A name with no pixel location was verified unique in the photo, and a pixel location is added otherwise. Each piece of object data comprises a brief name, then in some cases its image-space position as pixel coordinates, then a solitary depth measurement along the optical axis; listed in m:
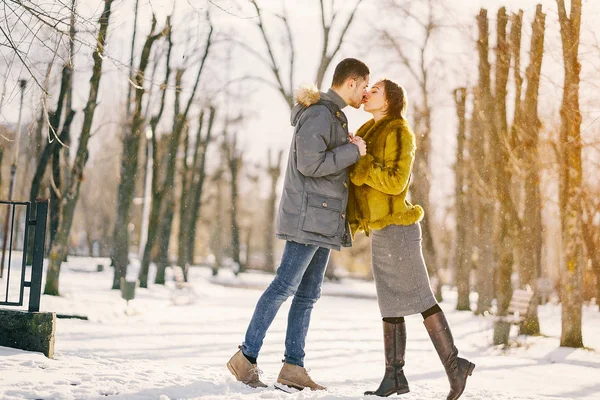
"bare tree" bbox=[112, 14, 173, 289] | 16.58
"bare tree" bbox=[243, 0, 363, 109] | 17.02
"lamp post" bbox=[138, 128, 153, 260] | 24.98
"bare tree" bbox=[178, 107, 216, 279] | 27.19
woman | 4.69
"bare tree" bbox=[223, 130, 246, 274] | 35.79
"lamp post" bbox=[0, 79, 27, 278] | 21.03
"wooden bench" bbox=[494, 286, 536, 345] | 13.85
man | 4.63
